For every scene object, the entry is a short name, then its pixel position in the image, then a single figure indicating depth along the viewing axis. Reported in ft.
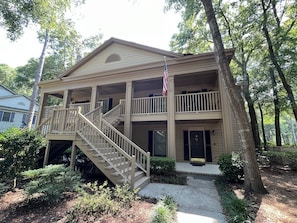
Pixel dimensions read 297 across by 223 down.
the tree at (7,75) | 105.50
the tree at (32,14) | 21.08
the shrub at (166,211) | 9.90
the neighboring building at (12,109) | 59.67
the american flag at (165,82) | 23.85
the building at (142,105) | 23.29
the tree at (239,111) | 15.56
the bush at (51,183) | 13.08
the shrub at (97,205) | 11.38
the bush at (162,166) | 22.52
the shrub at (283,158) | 27.96
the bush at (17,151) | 16.83
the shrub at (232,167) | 18.47
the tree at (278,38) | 32.53
